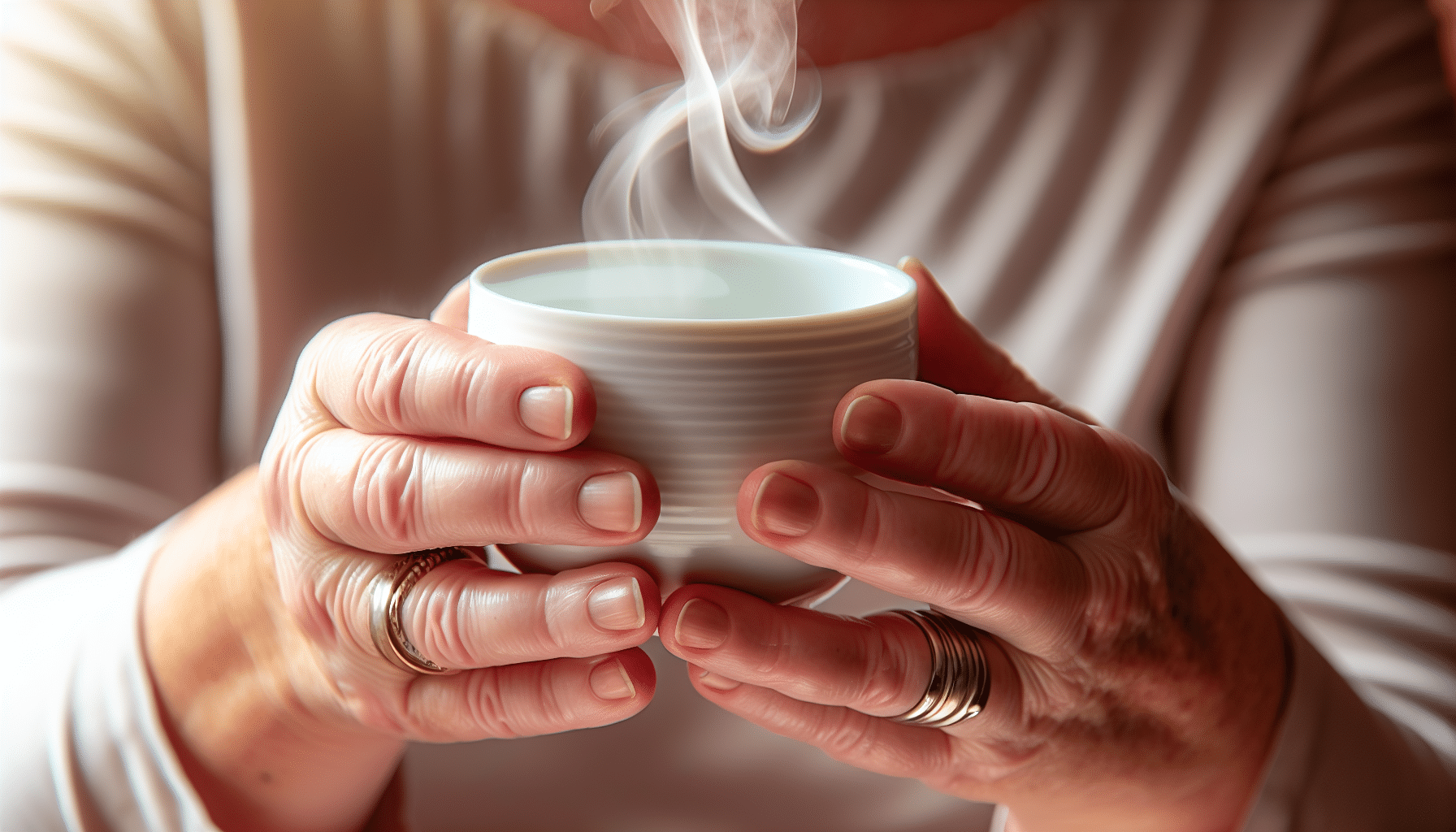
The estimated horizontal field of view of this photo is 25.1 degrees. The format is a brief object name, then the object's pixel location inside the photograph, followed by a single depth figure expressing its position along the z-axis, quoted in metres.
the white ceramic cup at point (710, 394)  0.59
